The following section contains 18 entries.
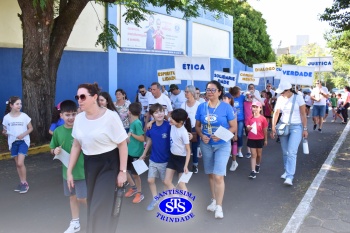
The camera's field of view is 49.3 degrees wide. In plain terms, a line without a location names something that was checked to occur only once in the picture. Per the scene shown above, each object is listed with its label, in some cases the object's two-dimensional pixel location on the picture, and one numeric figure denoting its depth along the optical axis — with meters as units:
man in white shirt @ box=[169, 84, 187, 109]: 10.09
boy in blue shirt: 5.29
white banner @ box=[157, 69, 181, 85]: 12.10
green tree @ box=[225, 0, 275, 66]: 33.16
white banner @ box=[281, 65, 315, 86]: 10.61
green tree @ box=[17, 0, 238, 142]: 9.45
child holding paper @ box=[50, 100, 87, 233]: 4.35
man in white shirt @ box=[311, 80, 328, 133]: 12.98
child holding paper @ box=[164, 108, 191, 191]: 5.18
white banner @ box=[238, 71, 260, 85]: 13.83
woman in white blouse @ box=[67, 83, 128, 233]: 3.60
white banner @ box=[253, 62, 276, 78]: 14.77
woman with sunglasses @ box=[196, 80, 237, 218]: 5.01
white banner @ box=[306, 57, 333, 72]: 14.62
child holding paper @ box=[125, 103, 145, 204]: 5.62
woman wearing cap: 6.55
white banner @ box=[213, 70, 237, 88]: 11.74
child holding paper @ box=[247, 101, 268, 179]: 7.18
